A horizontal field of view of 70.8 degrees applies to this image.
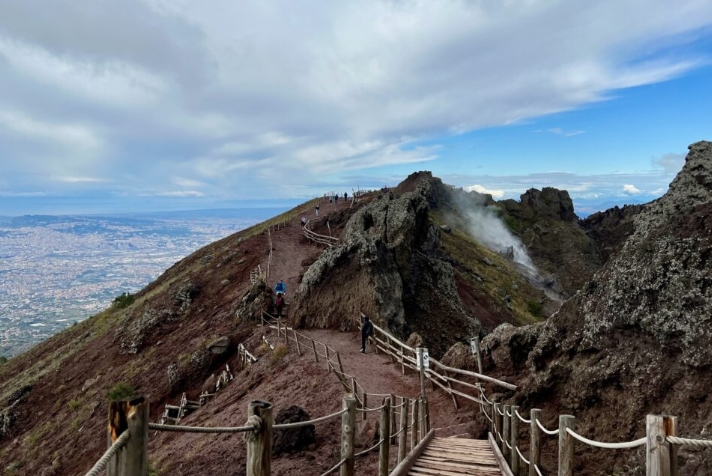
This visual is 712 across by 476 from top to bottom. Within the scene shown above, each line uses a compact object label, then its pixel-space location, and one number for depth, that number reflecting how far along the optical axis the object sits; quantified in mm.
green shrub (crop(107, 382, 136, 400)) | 21397
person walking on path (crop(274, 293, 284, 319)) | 27844
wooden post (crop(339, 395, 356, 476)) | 5922
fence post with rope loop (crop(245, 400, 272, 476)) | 3961
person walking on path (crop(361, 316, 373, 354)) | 21641
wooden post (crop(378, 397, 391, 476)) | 7797
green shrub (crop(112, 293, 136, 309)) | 45594
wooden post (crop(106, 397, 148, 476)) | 3162
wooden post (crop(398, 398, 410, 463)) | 9750
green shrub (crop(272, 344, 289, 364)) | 21312
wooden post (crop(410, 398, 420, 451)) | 11086
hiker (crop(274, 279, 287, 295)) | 28703
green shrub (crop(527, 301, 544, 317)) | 47562
